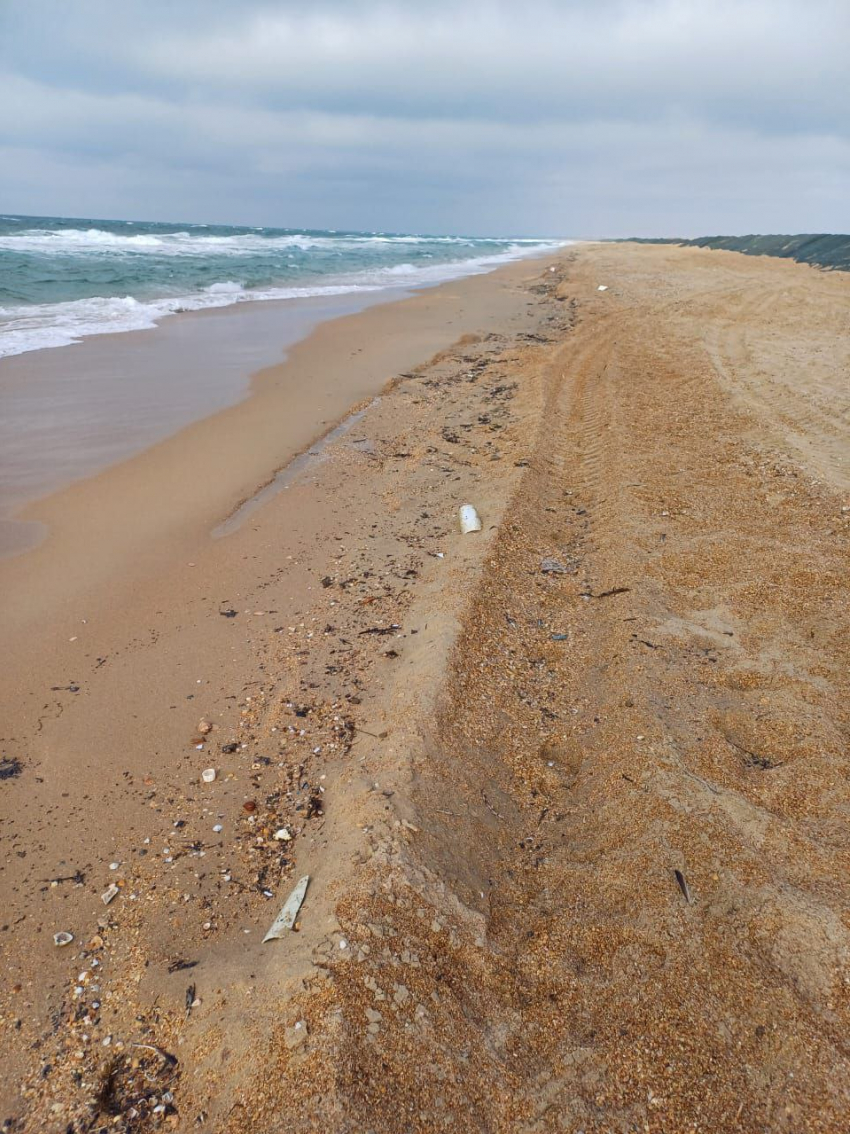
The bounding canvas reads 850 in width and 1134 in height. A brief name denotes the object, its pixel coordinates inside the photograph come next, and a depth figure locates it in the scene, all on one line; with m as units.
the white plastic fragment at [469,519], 4.33
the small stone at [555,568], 3.98
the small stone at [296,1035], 1.57
